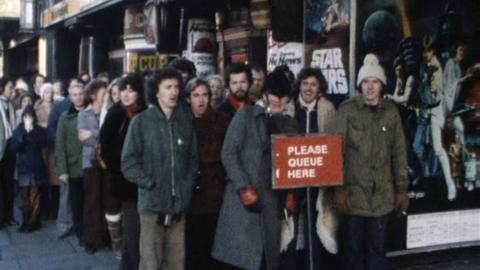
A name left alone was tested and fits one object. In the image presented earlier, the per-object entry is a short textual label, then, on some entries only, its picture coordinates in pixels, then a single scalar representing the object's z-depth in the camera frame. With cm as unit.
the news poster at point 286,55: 727
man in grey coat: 549
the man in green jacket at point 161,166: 528
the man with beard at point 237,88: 623
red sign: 524
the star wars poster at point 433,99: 658
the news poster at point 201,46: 973
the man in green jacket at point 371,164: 574
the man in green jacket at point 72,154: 801
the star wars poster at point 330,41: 655
